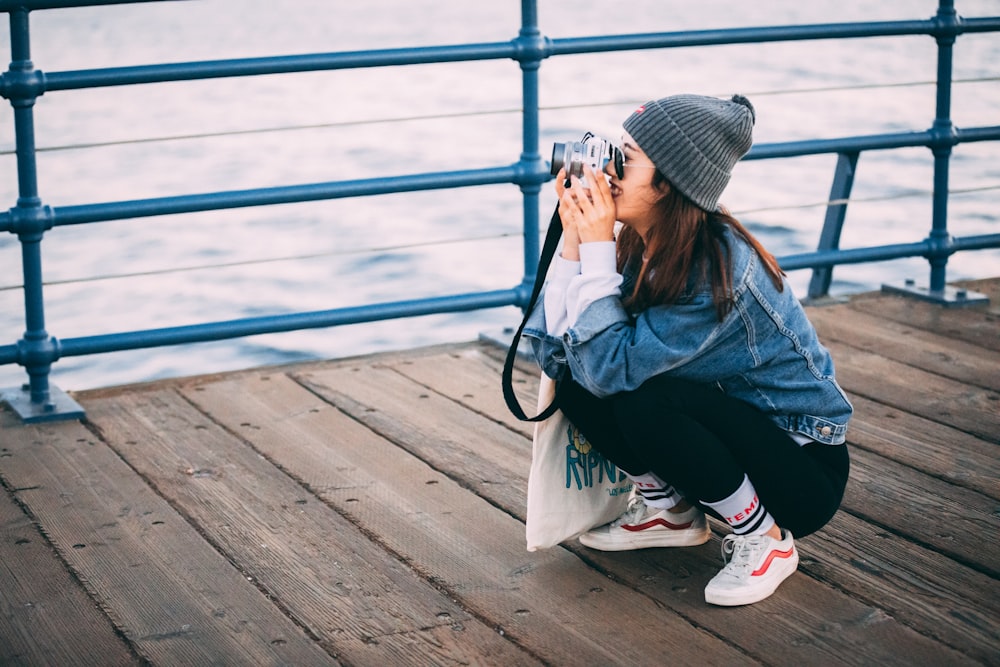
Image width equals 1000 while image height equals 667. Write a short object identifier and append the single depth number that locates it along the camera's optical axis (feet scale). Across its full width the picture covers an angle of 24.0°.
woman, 14.62
